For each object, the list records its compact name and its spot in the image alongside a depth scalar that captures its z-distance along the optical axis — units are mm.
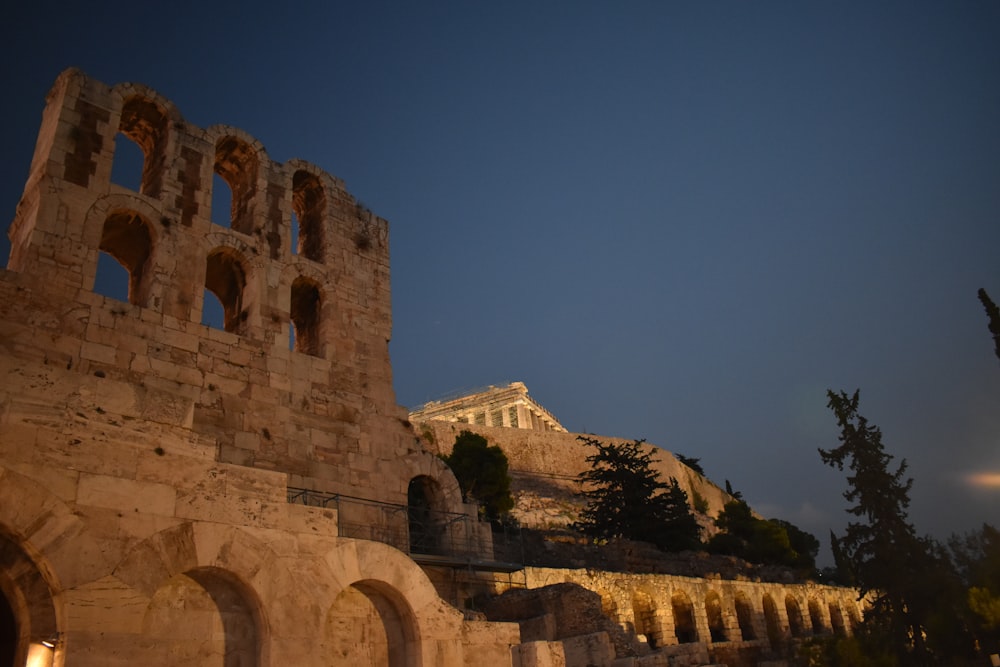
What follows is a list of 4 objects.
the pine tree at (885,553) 25844
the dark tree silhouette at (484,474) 29000
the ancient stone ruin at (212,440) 7051
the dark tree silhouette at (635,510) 29859
